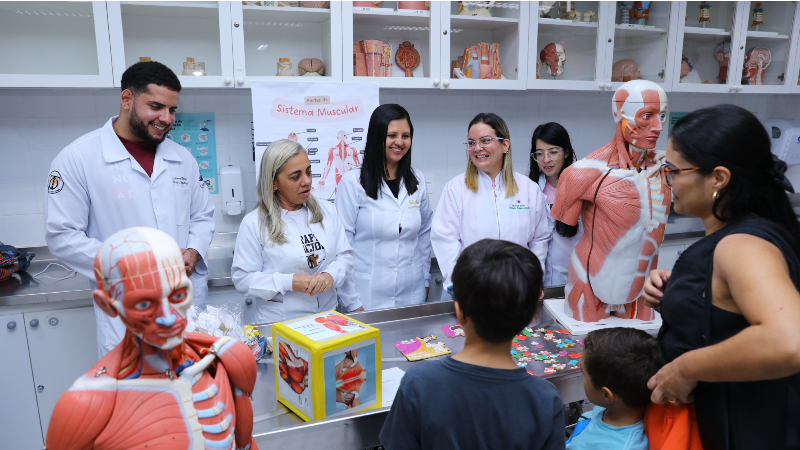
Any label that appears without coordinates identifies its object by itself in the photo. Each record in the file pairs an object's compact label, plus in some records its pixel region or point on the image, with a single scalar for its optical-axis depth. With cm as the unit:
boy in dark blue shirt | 96
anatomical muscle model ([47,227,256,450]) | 77
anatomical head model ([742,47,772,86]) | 363
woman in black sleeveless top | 91
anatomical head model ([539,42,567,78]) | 315
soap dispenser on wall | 295
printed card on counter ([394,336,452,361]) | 154
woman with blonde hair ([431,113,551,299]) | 220
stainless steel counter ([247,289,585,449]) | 119
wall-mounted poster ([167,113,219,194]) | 292
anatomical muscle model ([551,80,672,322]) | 168
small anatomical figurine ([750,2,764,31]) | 359
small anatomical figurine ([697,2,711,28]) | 345
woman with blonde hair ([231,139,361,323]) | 192
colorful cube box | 117
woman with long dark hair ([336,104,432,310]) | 239
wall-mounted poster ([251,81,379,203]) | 279
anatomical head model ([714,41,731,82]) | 354
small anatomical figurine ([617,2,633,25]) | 326
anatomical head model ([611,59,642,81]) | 331
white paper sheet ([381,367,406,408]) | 132
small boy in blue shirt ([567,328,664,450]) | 114
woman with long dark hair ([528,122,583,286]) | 249
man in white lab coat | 193
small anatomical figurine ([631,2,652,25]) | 332
